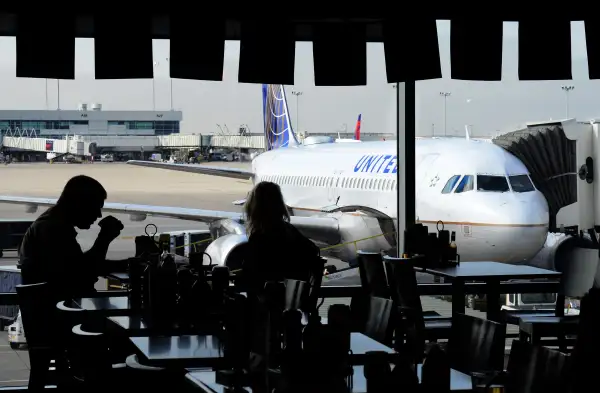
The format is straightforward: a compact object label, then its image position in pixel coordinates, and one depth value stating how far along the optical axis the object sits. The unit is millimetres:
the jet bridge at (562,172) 9383
